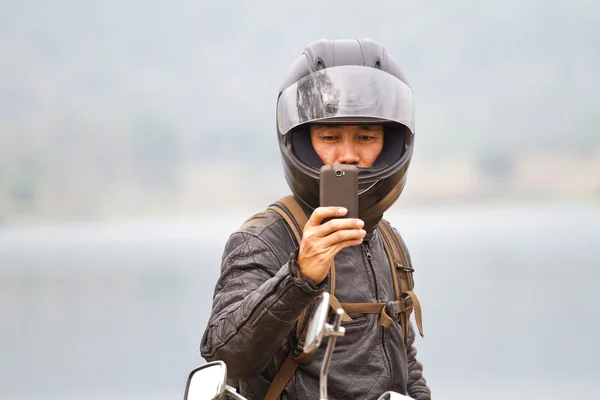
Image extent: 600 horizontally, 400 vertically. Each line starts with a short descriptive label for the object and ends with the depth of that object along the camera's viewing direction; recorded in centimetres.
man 723
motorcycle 673
